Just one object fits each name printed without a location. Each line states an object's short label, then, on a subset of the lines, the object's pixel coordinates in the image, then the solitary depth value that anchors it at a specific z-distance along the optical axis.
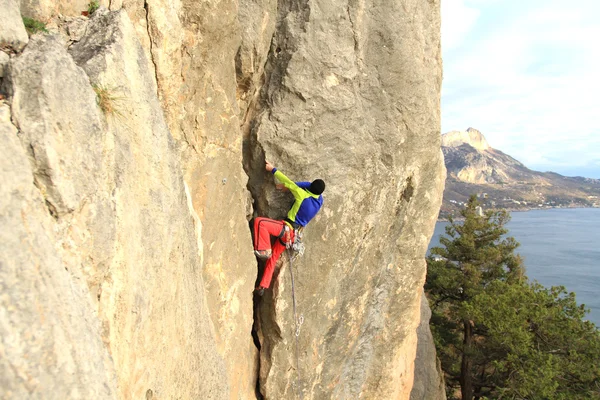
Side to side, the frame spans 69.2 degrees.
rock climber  6.03
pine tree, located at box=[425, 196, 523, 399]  14.89
